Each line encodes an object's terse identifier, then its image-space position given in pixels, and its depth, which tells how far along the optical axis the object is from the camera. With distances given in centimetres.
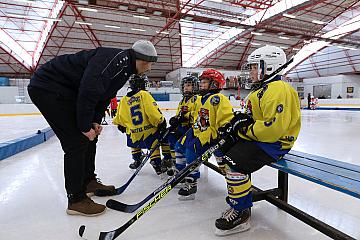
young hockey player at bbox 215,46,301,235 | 144
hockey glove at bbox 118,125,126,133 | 293
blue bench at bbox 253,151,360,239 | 130
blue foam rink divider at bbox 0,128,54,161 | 333
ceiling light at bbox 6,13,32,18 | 1575
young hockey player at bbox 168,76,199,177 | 268
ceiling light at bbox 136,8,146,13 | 1346
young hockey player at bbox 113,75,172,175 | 266
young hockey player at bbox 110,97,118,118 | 834
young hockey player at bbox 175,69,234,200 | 199
